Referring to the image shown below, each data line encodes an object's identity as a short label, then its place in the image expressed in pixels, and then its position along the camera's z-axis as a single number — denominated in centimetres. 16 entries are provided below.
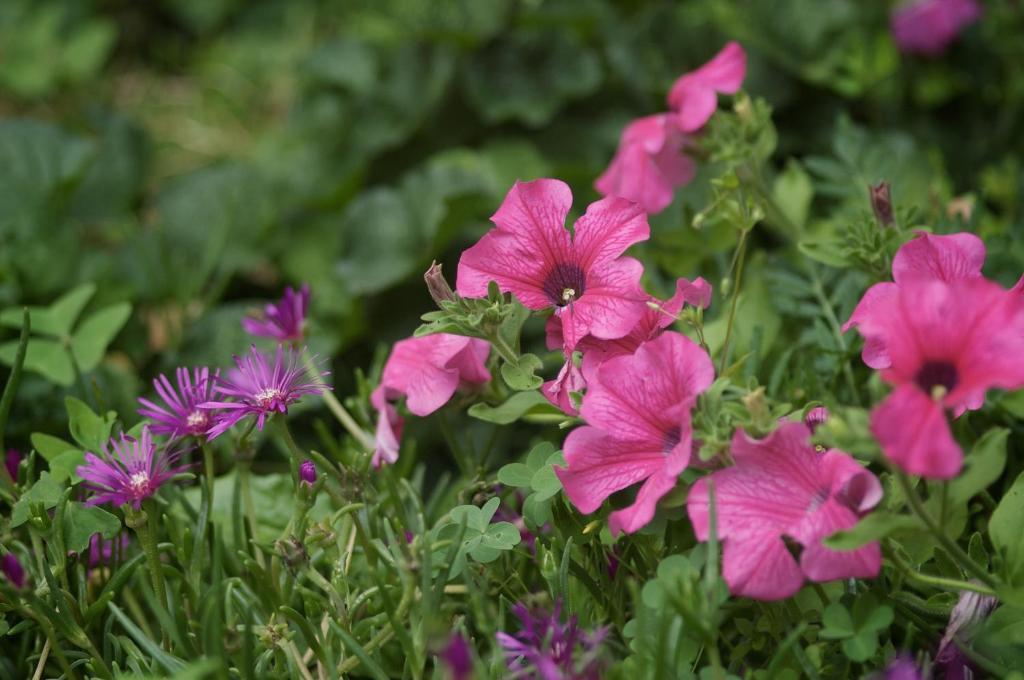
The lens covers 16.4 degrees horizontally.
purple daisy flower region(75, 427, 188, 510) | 112
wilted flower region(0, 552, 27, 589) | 110
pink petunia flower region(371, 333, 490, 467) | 114
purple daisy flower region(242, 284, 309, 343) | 120
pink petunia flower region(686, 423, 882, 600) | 106
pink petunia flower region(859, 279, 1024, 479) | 104
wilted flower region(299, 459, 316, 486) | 114
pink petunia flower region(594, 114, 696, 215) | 123
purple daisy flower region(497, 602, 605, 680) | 107
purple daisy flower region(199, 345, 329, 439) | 113
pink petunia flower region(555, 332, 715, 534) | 109
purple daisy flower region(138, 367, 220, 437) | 114
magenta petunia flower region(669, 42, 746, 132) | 121
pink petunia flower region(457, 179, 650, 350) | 112
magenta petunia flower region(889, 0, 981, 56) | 160
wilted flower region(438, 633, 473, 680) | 102
